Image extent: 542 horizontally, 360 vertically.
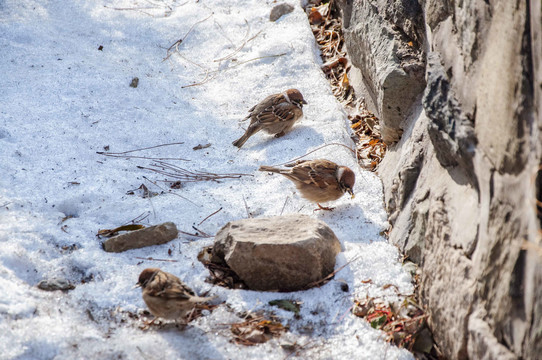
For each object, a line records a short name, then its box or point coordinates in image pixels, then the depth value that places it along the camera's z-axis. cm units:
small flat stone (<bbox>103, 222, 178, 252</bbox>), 798
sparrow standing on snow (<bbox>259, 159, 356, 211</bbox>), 930
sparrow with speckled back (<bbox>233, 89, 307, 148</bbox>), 1161
